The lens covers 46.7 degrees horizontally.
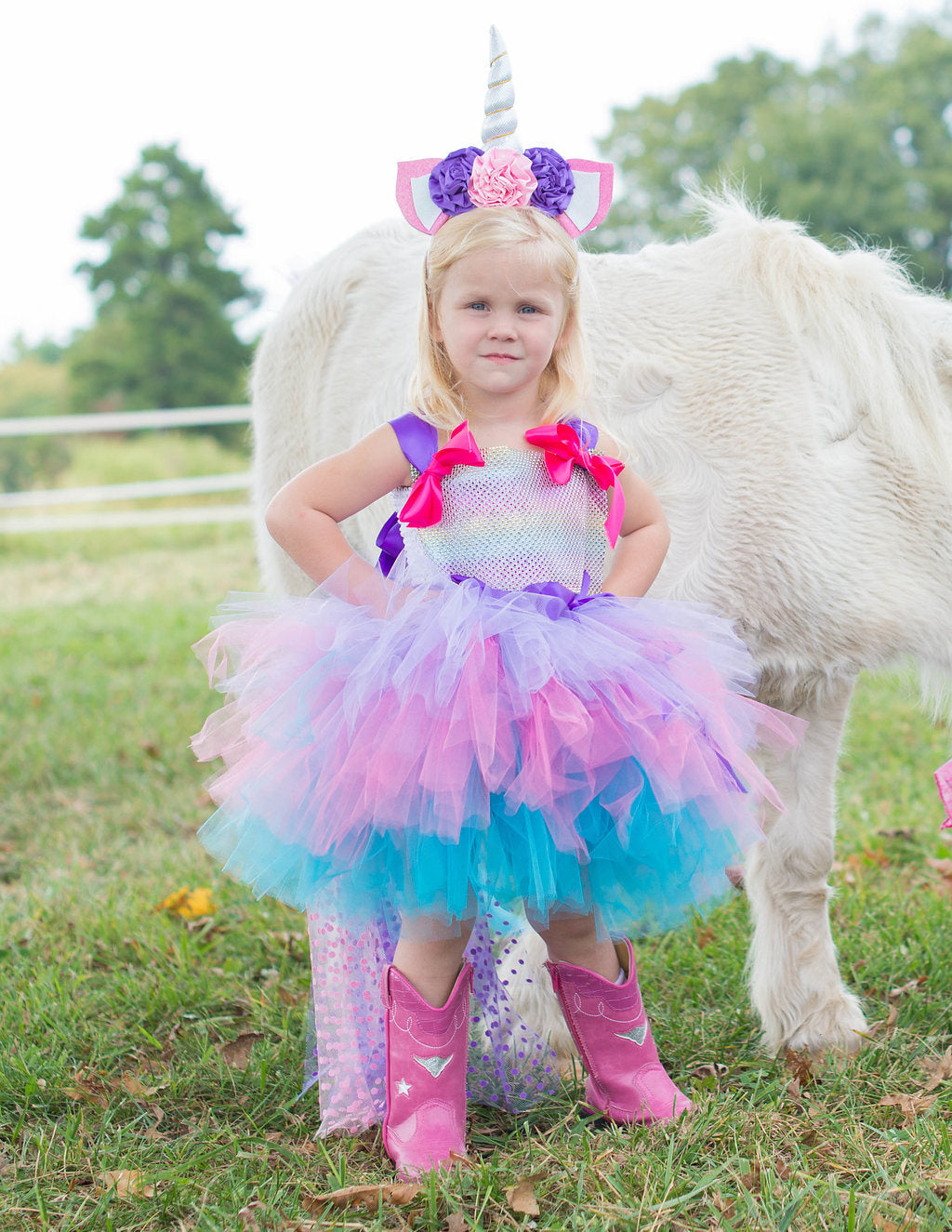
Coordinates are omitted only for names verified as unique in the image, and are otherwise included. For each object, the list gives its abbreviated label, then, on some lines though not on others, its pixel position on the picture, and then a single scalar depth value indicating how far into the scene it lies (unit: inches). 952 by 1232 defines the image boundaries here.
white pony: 88.9
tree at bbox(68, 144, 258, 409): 1136.2
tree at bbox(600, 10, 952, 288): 1224.2
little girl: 66.4
